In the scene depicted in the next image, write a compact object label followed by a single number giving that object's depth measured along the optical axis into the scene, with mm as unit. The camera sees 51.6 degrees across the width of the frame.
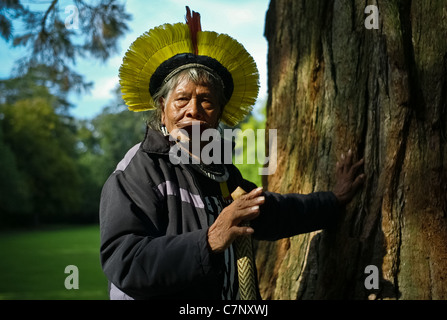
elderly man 1919
